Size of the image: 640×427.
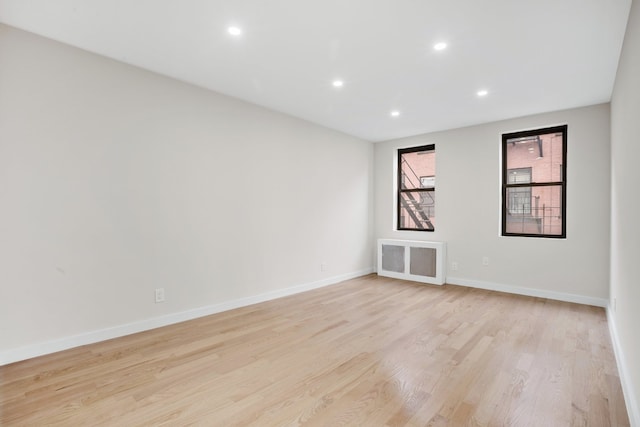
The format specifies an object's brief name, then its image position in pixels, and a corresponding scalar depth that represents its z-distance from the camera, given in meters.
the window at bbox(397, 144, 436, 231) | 5.45
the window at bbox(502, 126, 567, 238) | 4.22
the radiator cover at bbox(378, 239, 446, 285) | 4.98
